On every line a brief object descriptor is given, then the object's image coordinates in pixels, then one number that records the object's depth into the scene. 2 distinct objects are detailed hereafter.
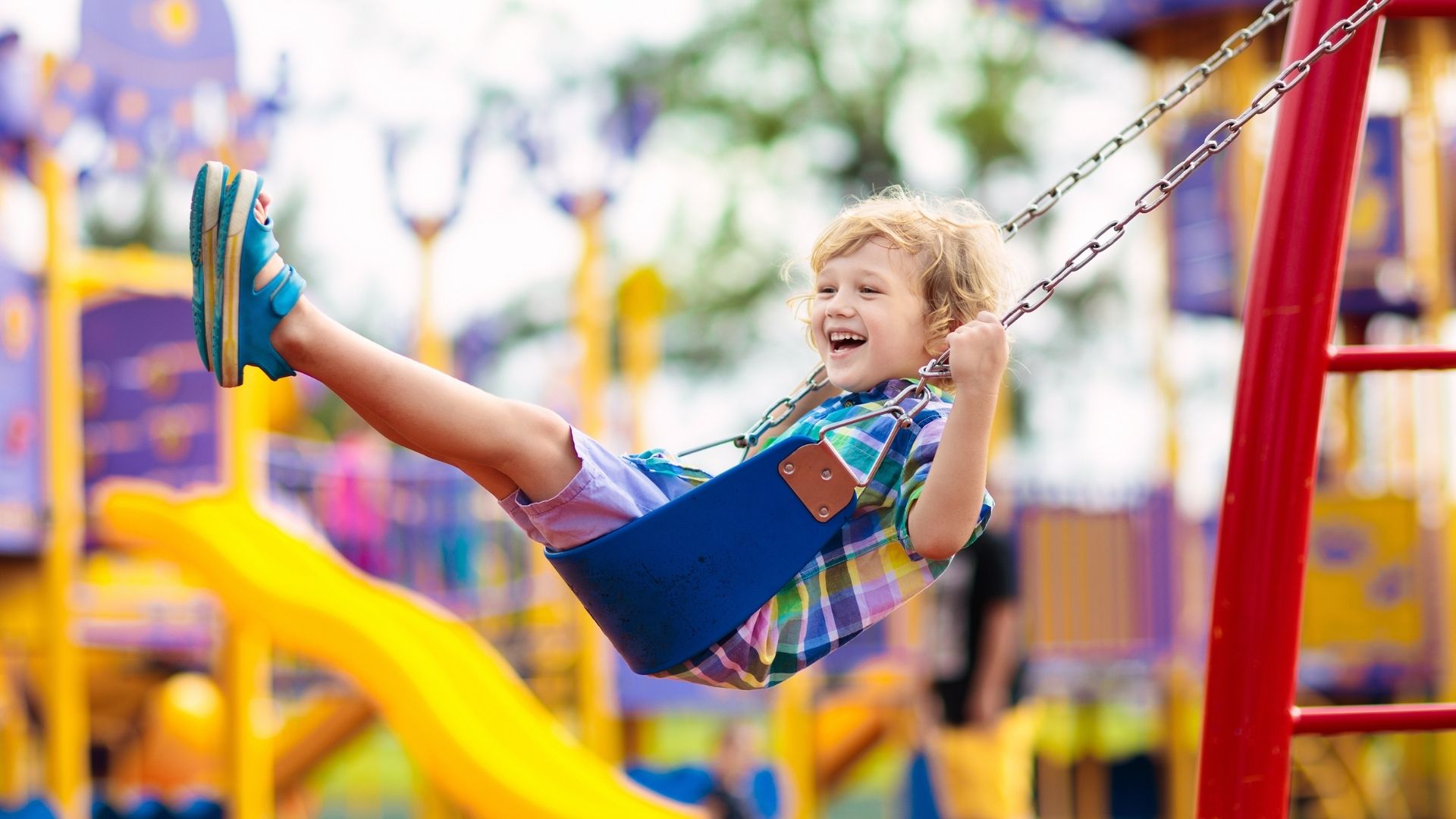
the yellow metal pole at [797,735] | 8.74
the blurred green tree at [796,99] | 20.20
